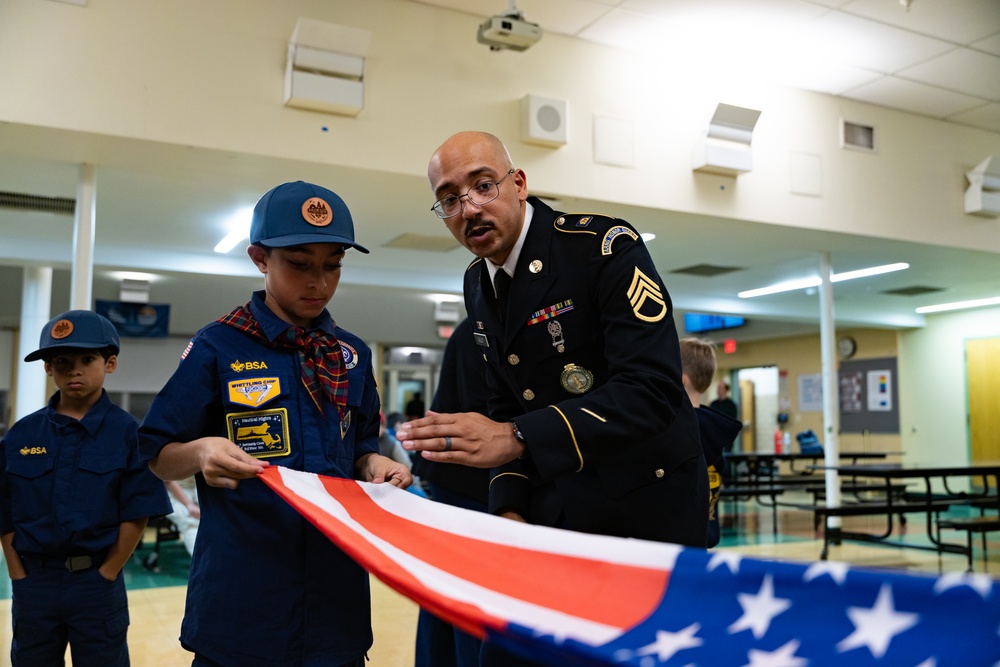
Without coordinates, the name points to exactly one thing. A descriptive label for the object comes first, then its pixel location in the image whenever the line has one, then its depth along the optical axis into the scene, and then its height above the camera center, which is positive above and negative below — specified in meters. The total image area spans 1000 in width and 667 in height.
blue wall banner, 12.50 +1.35
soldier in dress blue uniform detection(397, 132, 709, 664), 1.51 +0.09
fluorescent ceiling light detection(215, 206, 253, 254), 8.03 +1.84
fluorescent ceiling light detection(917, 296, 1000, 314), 13.24 +1.81
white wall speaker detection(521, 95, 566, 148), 6.52 +2.27
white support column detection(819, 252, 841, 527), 8.76 +0.21
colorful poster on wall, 14.95 +0.46
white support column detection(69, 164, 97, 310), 5.78 +1.16
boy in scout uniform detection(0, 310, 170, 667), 2.56 -0.31
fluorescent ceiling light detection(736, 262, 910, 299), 10.29 +1.82
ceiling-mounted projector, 5.69 +2.59
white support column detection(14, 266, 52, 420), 8.29 +0.82
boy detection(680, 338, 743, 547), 3.01 -0.02
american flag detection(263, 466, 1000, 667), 0.79 -0.22
